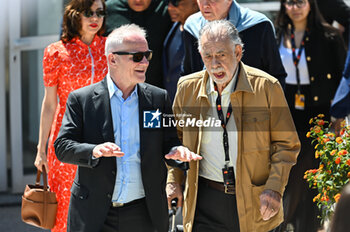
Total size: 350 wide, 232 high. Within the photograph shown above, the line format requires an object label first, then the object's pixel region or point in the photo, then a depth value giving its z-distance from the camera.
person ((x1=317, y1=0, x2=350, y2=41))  12.62
